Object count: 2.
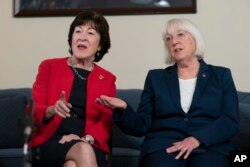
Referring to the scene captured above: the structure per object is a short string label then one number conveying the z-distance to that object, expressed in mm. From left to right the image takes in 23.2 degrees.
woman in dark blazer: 2888
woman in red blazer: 2838
